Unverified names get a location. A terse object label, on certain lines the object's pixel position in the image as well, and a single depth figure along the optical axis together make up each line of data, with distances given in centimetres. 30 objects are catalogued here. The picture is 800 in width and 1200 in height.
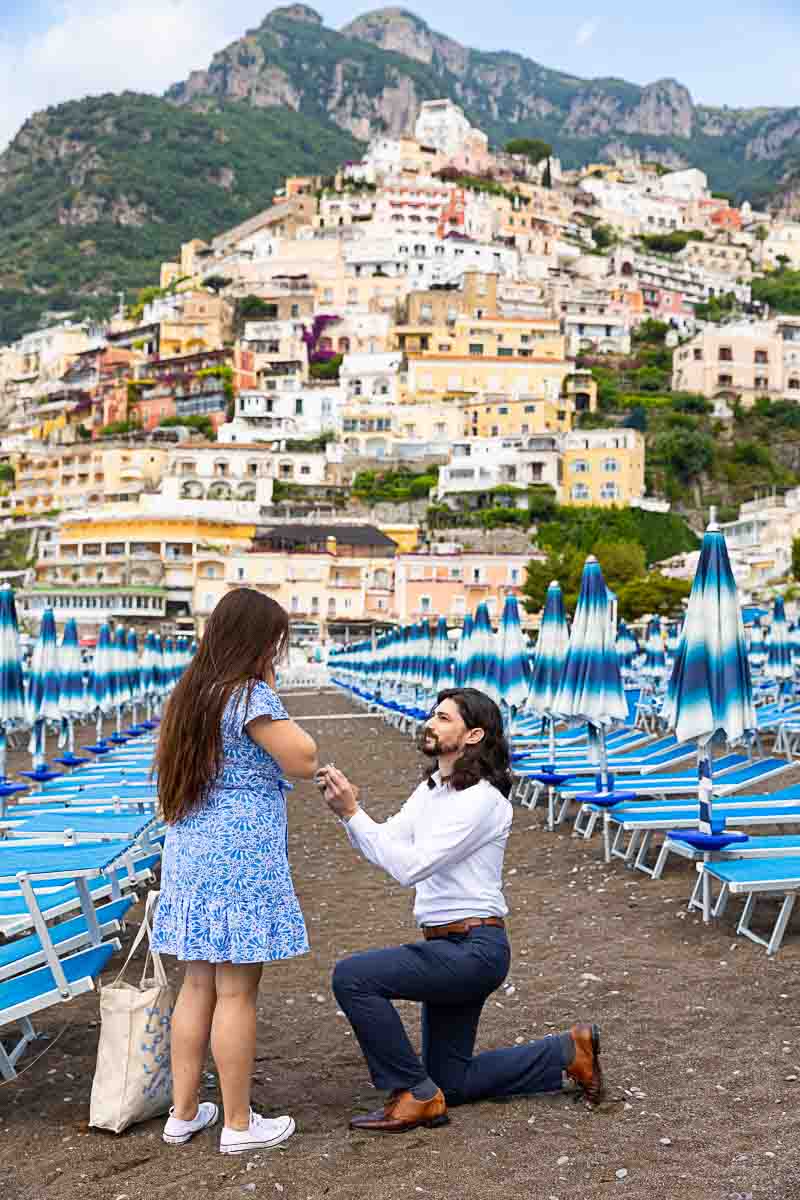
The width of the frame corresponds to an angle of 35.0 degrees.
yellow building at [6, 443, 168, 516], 8200
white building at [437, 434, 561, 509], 7494
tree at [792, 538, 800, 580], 5029
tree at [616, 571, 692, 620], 4903
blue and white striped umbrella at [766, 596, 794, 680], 2119
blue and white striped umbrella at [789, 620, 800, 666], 2390
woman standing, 418
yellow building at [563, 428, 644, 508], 7475
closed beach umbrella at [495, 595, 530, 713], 1600
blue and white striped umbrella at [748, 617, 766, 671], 2682
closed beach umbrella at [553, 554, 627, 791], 1095
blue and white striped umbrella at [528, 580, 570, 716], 1362
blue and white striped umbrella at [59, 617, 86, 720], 1819
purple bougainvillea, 9562
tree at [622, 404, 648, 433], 8425
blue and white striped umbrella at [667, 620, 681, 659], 2650
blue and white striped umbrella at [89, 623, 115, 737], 2078
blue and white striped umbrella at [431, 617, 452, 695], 2279
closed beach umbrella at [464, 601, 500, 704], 1738
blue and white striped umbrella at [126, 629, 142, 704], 2348
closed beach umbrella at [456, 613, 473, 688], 1839
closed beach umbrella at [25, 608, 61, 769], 1582
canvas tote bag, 433
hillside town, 6838
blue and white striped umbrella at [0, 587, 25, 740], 1200
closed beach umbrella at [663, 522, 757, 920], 776
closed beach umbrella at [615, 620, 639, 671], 2562
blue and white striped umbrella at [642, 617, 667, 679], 2666
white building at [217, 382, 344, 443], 8481
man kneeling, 433
